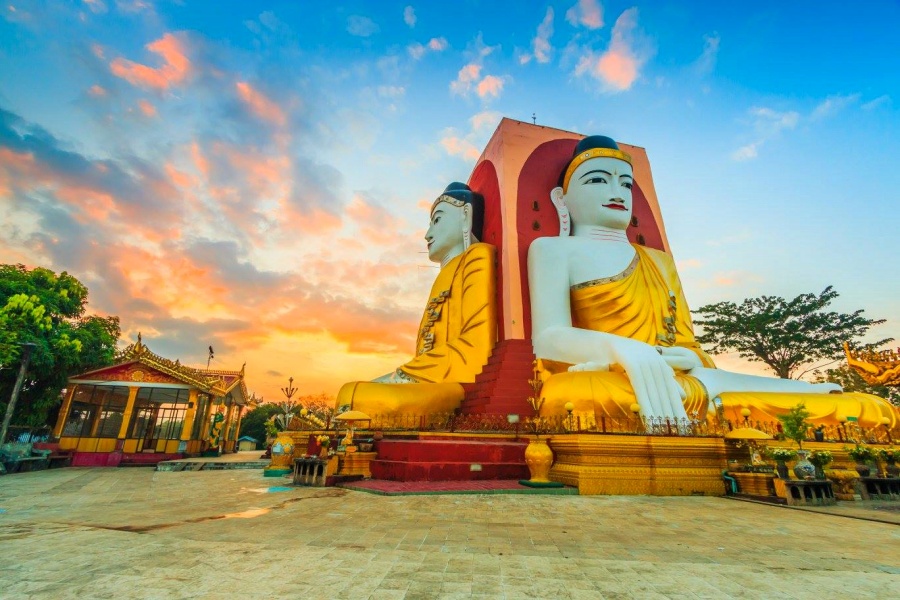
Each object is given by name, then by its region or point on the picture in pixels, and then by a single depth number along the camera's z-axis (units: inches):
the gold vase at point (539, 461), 281.4
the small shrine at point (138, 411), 615.2
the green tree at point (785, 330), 795.4
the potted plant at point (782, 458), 259.4
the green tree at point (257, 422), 1444.4
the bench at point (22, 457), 460.4
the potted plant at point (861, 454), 283.4
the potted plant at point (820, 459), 260.8
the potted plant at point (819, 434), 317.7
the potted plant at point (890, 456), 298.5
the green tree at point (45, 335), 604.7
